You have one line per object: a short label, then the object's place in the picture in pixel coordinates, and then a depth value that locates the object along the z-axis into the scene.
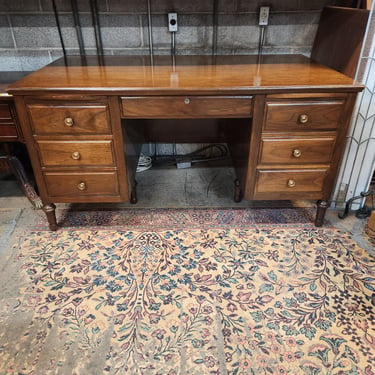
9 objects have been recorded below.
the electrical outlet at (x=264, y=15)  1.83
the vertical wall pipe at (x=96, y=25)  1.83
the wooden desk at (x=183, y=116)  1.32
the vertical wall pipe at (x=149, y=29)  1.84
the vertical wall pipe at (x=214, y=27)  1.83
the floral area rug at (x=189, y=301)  1.08
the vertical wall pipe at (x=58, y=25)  1.83
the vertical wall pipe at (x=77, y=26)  1.83
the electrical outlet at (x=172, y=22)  1.84
